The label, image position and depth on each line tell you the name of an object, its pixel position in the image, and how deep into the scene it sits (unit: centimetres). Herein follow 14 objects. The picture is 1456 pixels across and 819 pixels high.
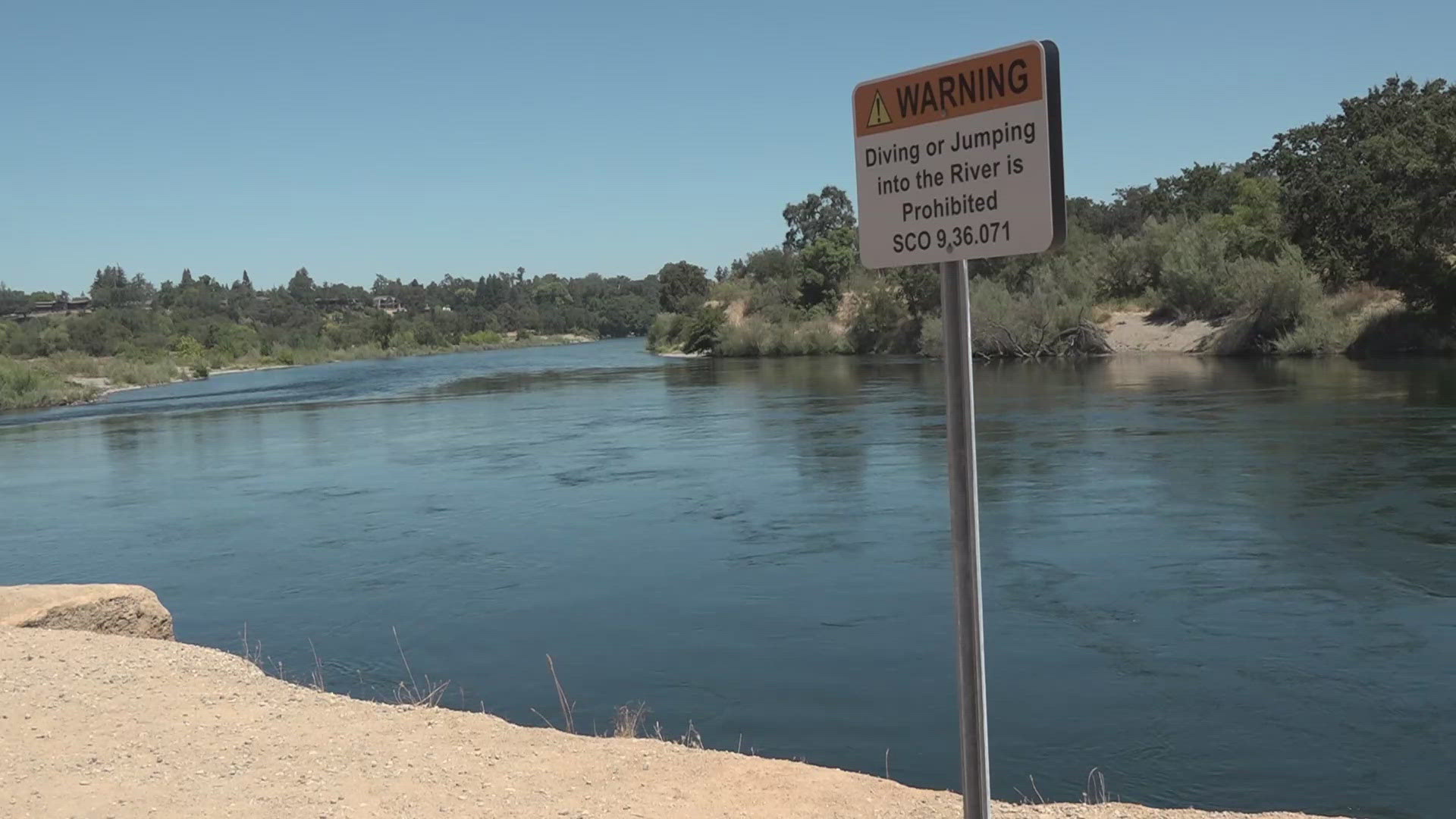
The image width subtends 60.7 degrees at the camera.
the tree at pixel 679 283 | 13475
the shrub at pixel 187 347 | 11318
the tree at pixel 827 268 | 9012
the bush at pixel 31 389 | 5938
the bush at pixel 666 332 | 10844
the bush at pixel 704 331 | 9531
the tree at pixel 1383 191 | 4331
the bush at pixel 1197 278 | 5375
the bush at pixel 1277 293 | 4856
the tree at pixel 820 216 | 13550
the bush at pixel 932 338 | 6228
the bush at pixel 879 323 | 7369
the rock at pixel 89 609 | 1075
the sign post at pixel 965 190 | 352
